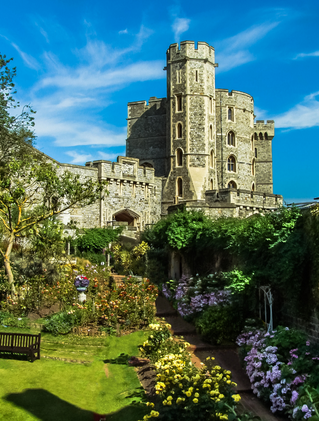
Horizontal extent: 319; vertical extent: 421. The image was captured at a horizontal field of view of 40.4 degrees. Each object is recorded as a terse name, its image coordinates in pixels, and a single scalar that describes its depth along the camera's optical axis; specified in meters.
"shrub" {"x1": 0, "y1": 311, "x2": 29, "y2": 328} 12.04
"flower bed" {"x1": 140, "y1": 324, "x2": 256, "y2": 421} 6.19
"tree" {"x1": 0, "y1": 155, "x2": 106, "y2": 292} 13.62
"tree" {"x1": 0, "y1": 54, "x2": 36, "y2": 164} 17.47
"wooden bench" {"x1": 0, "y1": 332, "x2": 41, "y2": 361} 9.38
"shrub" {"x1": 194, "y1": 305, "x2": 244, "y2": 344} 10.70
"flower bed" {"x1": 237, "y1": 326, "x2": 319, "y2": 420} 6.56
